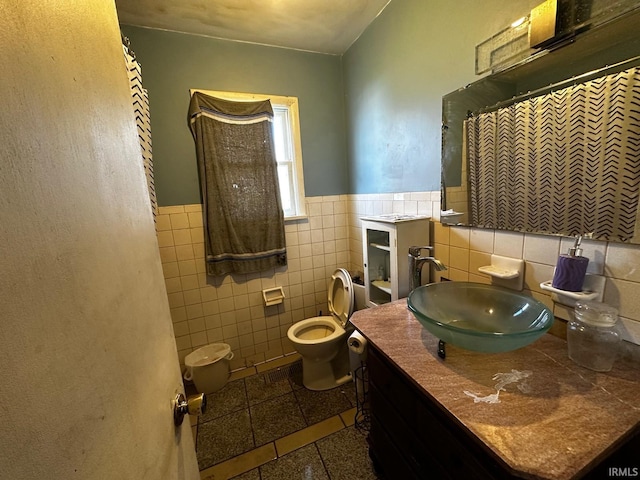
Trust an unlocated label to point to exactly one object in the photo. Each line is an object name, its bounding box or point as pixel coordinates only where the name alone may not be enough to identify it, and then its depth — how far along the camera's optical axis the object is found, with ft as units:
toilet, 5.70
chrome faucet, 3.81
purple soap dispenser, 2.67
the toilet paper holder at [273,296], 6.94
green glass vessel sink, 2.37
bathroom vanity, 1.81
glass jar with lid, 2.45
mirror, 2.41
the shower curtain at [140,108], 3.17
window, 6.65
